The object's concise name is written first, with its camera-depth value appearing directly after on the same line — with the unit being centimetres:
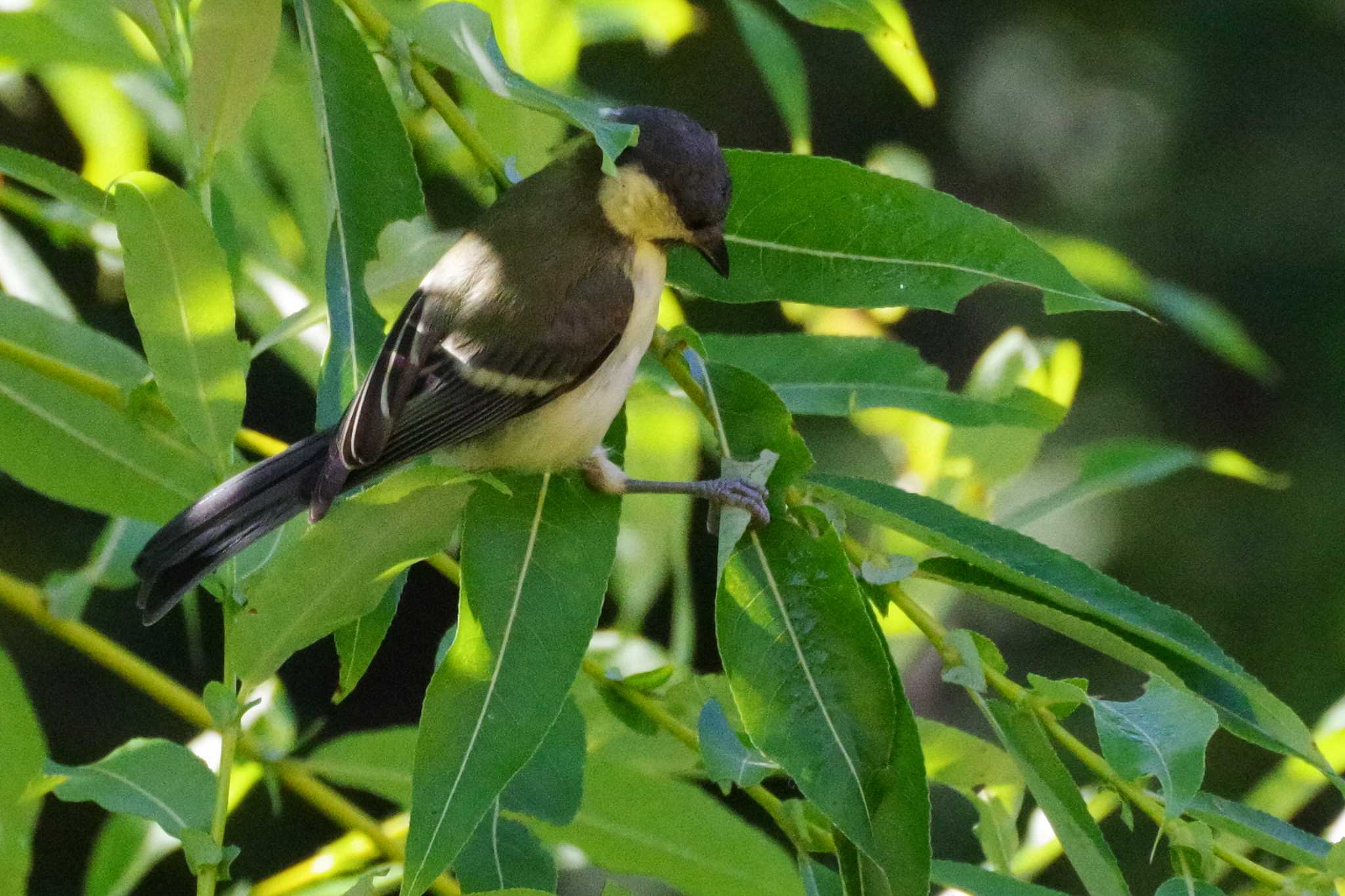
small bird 410
